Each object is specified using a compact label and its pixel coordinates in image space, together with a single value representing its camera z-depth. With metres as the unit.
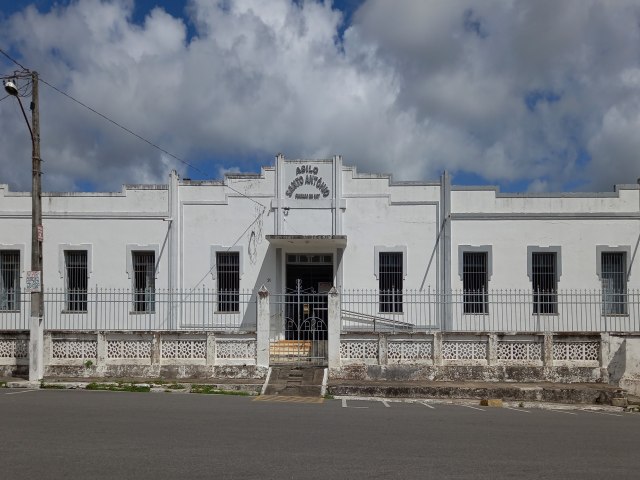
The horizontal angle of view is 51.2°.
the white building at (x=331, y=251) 20.48
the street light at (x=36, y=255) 16.20
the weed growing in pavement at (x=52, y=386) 15.72
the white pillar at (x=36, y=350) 16.27
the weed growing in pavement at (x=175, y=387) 15.24
